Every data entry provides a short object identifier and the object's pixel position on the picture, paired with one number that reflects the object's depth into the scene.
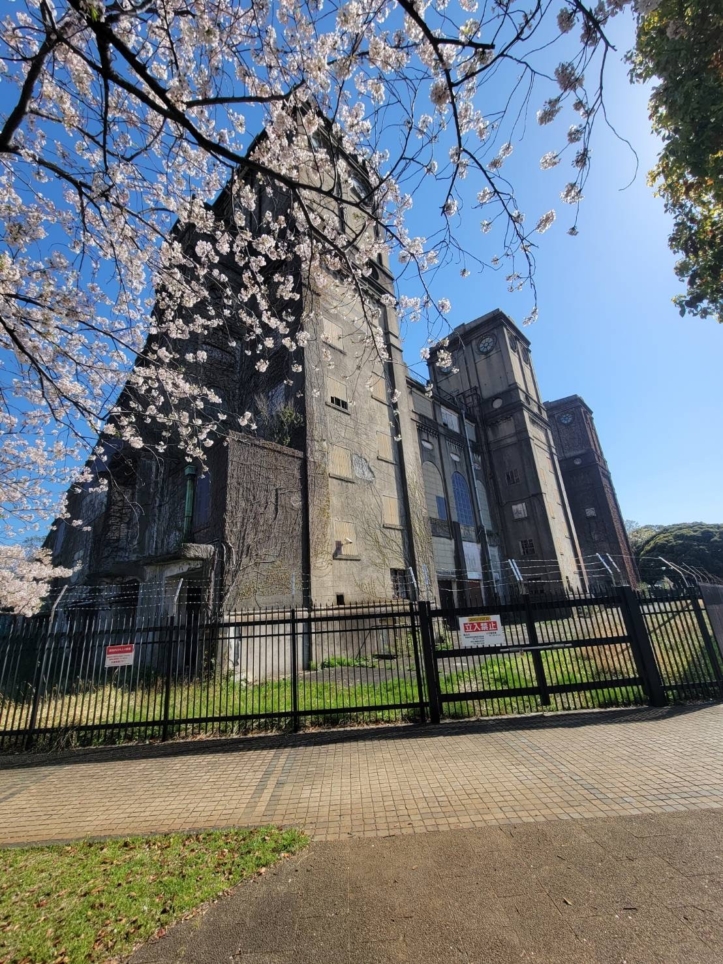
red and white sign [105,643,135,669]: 8.03
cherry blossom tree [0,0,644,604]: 4.04
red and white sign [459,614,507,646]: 8.09
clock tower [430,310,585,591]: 32.84
